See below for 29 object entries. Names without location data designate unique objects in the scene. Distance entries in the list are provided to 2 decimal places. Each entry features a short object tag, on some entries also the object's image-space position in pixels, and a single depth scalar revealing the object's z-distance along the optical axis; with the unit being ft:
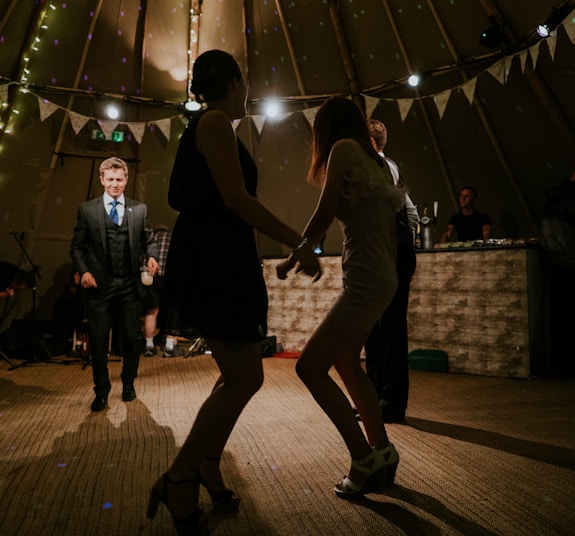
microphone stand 15.92
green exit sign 19.94
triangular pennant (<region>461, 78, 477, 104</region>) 15.89
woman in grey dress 5.20
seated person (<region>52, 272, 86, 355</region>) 17.85
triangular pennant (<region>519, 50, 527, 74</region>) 14.16
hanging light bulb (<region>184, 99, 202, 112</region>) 19.31
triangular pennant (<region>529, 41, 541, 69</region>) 13.64
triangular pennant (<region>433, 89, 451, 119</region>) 16.76
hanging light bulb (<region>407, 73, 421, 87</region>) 17.28
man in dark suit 9.78
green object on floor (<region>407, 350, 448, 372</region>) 13.82
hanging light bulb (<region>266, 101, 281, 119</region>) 19.93
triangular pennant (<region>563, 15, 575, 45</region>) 11.97
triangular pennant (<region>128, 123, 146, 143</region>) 19.43
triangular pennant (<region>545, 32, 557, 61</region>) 12.89
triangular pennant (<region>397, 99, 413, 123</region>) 17.51
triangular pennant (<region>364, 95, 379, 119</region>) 18.54
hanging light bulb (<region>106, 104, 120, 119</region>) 20.03
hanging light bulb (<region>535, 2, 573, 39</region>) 12.42
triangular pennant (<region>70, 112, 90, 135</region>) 18.62
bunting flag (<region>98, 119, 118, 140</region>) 19.17
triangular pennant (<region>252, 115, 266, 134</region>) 20.08
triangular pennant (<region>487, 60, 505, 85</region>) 15.11
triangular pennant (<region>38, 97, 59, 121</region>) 18.08
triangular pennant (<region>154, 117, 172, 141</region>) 19.47
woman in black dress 4.21
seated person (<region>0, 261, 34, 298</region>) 17.43
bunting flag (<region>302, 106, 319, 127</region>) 19.29
